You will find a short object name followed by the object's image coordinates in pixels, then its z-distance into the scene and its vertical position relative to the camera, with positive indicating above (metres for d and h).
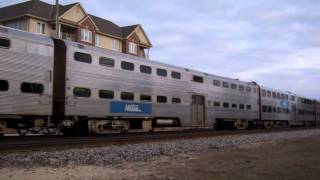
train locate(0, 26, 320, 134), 18.06 +1.68
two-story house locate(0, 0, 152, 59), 54.53 +12.94
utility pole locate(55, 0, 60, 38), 32.68 +7.53
